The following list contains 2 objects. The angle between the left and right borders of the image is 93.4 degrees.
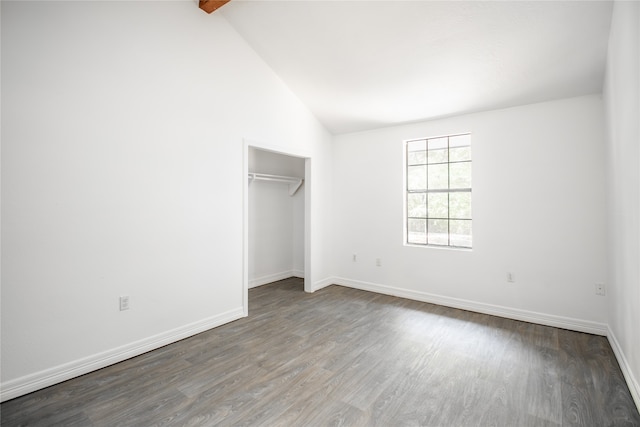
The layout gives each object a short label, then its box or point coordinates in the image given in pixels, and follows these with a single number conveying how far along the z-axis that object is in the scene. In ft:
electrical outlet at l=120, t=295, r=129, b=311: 8.57
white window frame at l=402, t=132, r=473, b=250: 13.19
